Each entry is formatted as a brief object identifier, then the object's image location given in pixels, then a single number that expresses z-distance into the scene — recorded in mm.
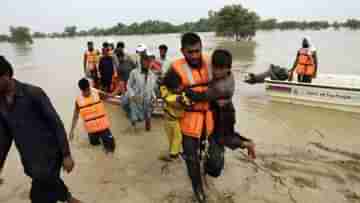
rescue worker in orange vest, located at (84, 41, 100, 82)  8703
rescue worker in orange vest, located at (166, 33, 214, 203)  2836
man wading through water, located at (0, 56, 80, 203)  2295
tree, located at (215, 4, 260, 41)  36688
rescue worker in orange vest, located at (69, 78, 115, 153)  4672
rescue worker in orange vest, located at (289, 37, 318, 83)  7422
